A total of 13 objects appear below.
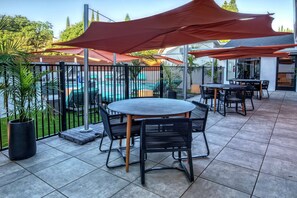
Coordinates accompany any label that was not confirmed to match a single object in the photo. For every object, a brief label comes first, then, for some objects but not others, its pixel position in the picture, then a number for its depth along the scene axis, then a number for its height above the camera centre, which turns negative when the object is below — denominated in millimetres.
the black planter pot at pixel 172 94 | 7352 -393
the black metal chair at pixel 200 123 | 3203 -624
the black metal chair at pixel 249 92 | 6730 -317
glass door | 12797 +520
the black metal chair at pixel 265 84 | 9711 -67
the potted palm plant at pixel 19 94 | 3016 -172
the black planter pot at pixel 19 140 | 3074 -834
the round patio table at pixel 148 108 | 2768 -367
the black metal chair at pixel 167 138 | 2465 -659
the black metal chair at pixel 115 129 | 2834 -668
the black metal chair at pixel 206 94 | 6844 -371
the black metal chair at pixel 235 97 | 6164 -440
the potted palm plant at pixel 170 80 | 7383 +96
